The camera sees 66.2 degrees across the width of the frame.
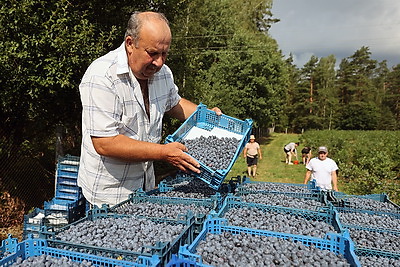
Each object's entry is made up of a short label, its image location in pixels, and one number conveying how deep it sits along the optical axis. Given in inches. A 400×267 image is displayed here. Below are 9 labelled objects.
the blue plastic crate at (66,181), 165.2
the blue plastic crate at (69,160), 163.8
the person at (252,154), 503.6
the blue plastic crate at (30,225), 115.9
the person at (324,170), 271.8
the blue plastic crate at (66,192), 162.7
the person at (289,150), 671.4
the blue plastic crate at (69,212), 128.6
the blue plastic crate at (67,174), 163.9
